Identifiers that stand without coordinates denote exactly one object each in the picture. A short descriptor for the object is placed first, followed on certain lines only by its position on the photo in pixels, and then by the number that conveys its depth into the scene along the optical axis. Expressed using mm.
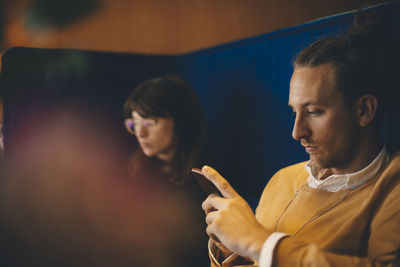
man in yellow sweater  869
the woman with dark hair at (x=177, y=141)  1841
